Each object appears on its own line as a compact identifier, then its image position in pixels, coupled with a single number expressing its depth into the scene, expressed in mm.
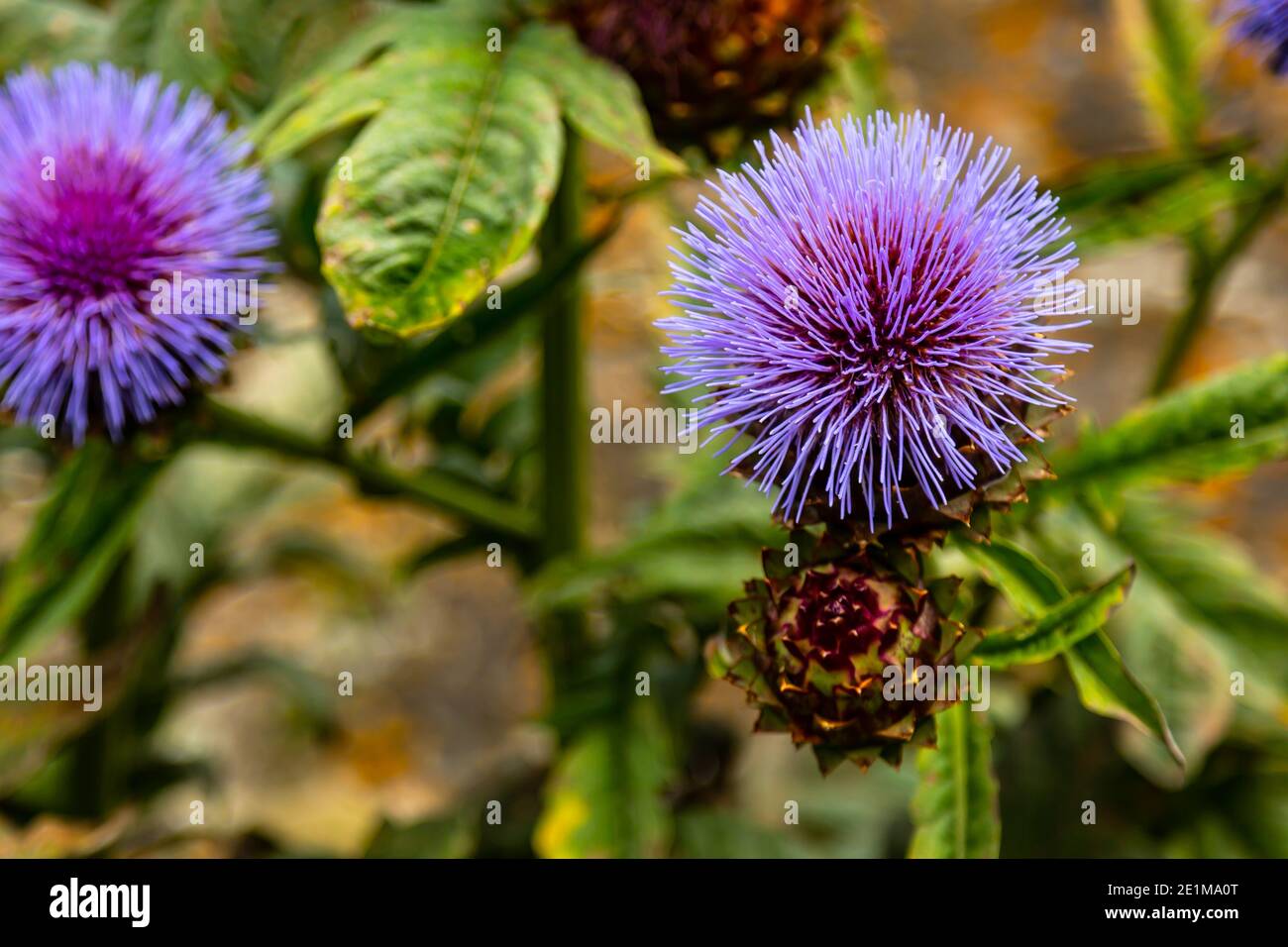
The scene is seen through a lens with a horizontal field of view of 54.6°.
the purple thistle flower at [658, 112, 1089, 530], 488
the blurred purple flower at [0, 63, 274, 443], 628
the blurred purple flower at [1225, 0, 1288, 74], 684
